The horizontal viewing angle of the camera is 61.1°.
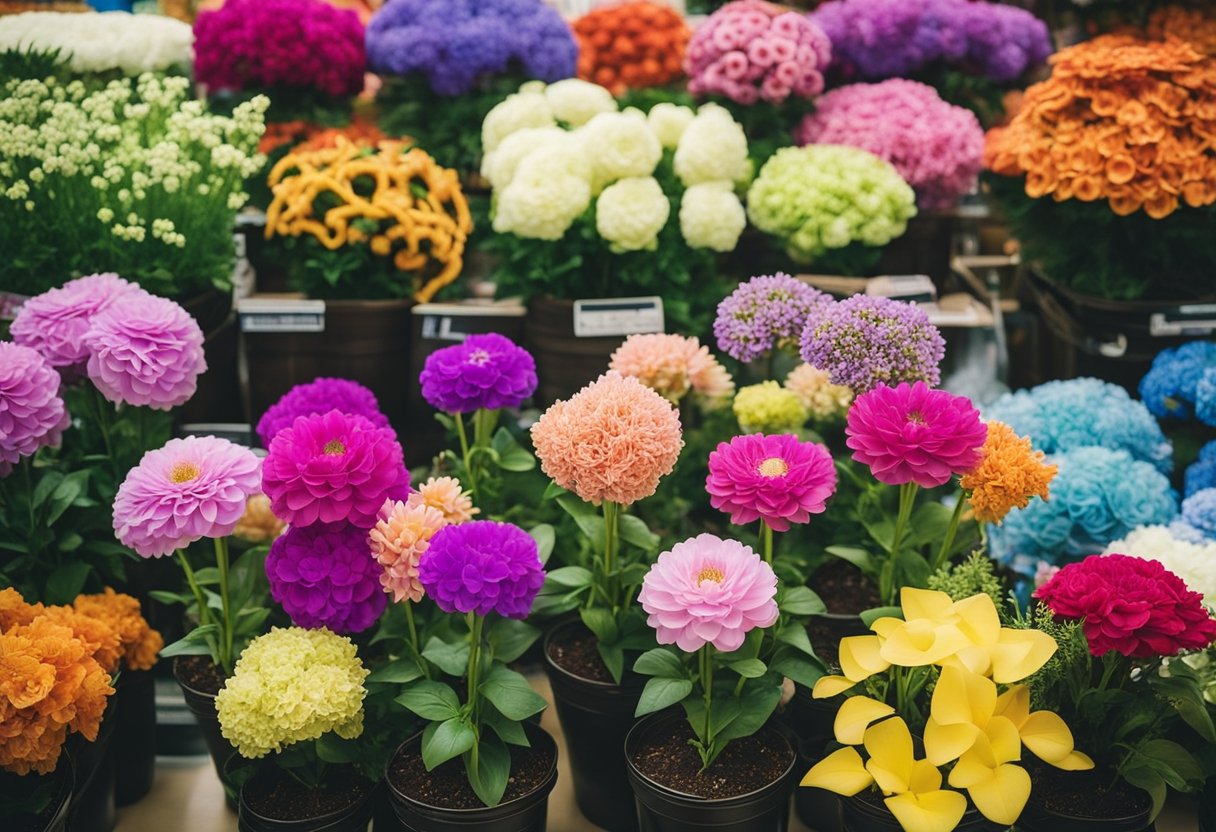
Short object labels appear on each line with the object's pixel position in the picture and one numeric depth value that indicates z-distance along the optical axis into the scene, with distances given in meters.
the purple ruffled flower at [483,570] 1.31
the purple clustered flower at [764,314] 1.72
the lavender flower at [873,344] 1.53
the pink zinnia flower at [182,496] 1.39
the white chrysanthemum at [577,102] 2.52
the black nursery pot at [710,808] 1.35
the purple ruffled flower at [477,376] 1.68
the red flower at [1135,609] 1.24
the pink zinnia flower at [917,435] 1.33
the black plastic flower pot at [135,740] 1.75
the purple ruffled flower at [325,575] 1.45
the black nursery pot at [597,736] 1.60
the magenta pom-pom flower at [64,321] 1.69
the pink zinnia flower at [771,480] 1.33
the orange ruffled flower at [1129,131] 2.19
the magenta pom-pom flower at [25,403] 1.57
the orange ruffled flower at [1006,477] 1.46
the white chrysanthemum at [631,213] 2.18
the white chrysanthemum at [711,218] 2.28
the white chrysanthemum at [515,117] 2.45
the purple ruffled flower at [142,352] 1.61
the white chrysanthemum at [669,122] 2.41
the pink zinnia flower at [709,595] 1.26
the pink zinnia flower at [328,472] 1.37
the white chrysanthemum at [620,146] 2.23
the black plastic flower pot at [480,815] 1.37
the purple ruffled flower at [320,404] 1.84
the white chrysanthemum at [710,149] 2.31
